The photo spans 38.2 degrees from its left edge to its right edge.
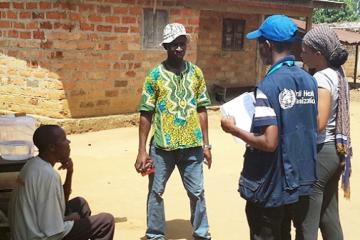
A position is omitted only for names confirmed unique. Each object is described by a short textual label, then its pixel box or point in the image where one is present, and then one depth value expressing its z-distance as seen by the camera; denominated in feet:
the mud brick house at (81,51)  29.99
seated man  9.33
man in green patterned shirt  12.98
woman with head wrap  10.28
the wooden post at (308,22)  51.26
